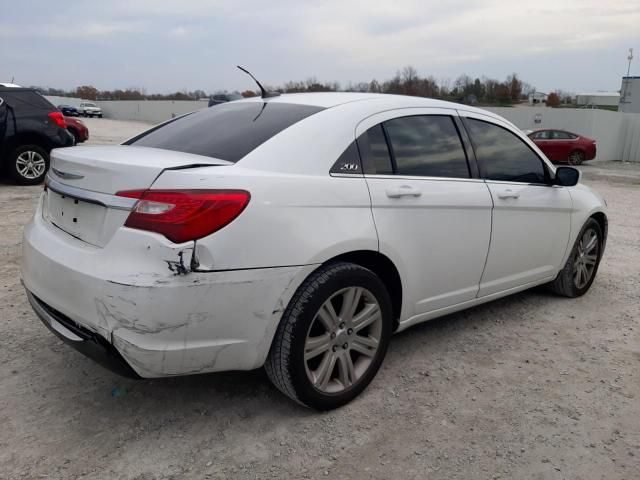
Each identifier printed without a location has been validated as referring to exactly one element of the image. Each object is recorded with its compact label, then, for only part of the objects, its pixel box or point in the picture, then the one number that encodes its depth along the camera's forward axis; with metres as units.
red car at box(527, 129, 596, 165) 20.70
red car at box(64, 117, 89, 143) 16.16
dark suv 8.99
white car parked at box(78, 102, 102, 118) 52.69
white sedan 2.21
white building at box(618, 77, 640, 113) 37.54
